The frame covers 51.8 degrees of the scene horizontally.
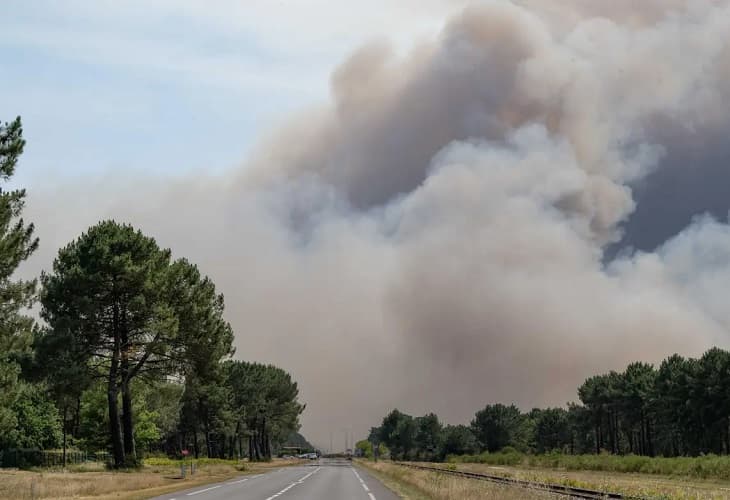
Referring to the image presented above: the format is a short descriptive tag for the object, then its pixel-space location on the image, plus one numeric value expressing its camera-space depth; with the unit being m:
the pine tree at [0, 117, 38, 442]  38.09
